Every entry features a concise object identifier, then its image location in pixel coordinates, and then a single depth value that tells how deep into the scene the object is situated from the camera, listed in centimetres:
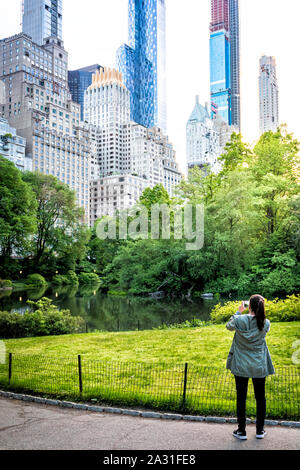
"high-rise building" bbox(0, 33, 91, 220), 10988
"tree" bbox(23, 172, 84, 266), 5003
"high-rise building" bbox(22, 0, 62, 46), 14788
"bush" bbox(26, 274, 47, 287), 4491
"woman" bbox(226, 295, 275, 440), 499
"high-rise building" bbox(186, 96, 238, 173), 18850
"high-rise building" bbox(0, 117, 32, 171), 9644
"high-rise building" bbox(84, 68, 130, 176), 15800
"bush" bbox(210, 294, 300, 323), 1577
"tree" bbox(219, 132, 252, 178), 3591
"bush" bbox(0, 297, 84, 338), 1484
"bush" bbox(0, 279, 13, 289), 3956
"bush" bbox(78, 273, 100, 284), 5159
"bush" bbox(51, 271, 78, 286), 4803
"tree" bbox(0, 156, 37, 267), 4019
